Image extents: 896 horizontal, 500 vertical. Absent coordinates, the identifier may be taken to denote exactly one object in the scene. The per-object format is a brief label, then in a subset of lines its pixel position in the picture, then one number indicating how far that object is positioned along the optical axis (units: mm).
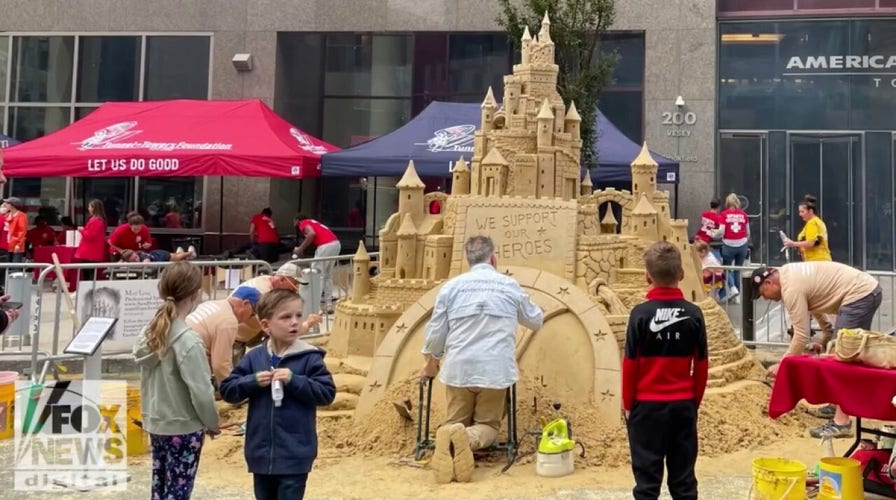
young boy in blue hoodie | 3824
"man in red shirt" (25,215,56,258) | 16047
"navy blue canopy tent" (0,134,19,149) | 17678
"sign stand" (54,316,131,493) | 6312
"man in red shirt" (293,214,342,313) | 13172
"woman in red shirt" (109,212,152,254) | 12578
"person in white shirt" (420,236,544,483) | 5617
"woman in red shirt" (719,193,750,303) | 14125
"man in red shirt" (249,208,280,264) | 15211
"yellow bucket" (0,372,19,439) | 7020
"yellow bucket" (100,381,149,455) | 6465
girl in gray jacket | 4066
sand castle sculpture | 7375
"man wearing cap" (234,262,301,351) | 6961
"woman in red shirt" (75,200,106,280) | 12281
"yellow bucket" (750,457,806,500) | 4918
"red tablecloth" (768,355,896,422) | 4859
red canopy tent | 14531
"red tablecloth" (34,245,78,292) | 14805
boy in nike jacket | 4348
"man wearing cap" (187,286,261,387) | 5793
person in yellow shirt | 11609
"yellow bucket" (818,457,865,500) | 4930
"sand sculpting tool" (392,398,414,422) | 6645
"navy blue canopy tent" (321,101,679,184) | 14461
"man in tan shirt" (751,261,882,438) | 6184
